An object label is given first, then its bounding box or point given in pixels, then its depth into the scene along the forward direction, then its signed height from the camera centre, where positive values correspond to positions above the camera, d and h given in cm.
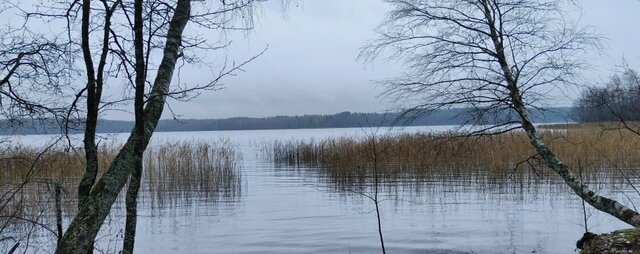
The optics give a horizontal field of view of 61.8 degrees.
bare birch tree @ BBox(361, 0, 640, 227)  675 +88
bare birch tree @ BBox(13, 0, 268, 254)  325 +26
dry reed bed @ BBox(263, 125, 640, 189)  1551 -92
